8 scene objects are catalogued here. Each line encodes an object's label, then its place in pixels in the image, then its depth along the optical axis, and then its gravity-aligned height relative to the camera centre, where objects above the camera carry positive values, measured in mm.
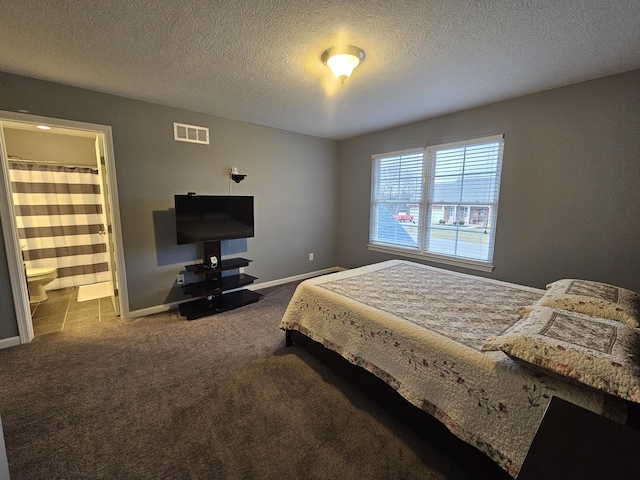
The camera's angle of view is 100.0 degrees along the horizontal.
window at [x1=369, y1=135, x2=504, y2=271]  3111 +59
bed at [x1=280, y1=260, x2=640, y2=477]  1039 -720
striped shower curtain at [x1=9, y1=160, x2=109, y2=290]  3848 -242
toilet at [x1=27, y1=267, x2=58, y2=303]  3415 -1000
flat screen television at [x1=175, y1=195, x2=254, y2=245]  3010 -153
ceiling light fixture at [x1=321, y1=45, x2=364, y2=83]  1920 +1062
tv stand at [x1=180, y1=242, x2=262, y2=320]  3158 -1001
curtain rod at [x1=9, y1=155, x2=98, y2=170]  3693 +606
